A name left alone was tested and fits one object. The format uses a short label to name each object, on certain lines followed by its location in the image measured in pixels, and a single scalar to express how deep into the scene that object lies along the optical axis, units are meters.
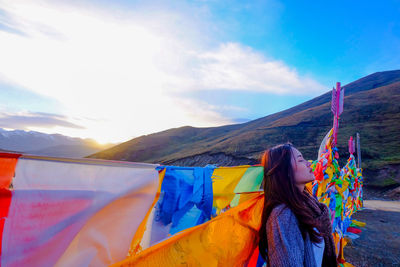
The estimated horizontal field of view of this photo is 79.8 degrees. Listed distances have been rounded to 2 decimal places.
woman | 1.46
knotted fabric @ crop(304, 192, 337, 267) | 1.71
